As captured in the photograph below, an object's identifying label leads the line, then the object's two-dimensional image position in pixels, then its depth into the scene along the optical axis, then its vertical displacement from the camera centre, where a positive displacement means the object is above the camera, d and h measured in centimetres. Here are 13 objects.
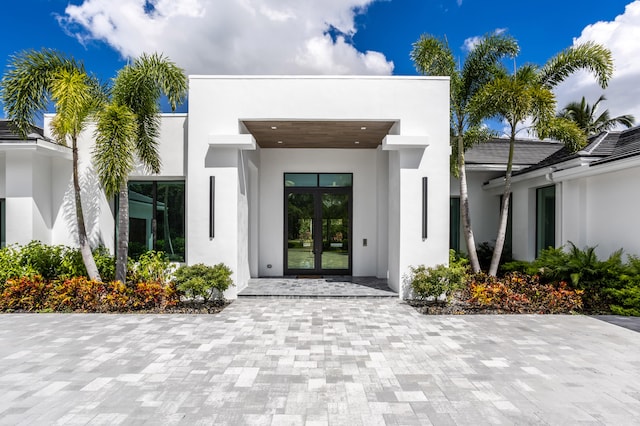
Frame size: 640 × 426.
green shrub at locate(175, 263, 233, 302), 722 -135
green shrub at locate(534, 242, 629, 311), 738 -125
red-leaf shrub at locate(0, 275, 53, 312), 714 -165
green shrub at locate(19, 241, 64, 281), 826 -100
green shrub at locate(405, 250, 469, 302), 746 -141
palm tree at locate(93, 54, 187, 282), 704 +212
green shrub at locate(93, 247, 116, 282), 867 -124
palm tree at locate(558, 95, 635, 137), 2286 +685
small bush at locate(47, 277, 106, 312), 714 -168
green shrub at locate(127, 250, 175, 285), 850 -132
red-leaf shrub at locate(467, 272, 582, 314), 726 -174
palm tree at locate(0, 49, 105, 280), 687 +263
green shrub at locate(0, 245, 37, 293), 783 -117
